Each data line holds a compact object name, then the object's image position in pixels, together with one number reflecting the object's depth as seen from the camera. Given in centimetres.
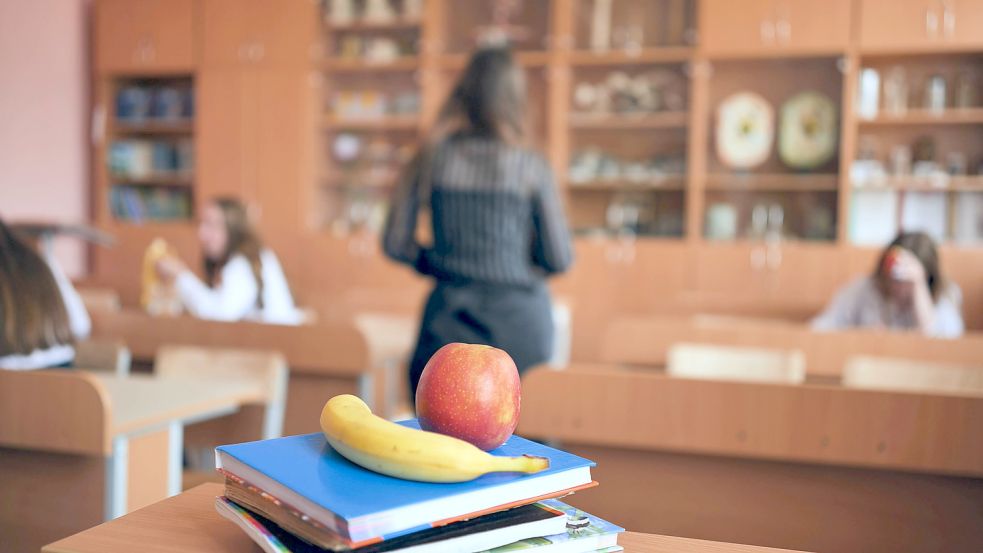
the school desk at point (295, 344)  281
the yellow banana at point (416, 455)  76
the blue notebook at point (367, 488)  71
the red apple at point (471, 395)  82
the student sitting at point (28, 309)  208
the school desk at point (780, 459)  157
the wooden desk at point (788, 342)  269
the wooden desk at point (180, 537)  82
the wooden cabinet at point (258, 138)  615
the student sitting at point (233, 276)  347
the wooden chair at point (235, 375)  254
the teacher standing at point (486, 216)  228
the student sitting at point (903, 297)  346
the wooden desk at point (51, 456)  173
